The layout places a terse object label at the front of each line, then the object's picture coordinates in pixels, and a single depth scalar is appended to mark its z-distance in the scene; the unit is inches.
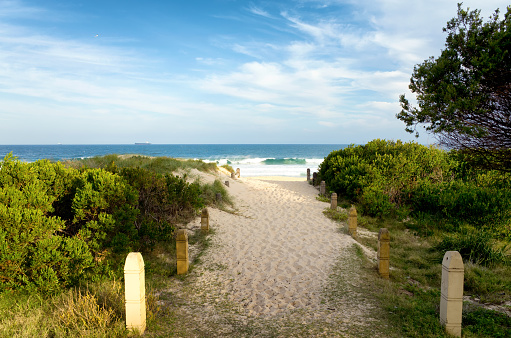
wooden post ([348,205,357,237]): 353.6
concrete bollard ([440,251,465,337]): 152.3
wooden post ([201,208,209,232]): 360.2
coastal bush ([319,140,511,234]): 386.0
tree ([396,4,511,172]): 153.0
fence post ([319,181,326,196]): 638.3
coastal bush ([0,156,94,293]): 172.2
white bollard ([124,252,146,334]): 149.9
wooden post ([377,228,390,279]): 243.9
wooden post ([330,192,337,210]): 493.1
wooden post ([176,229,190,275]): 247.8
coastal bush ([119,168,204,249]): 282.0
